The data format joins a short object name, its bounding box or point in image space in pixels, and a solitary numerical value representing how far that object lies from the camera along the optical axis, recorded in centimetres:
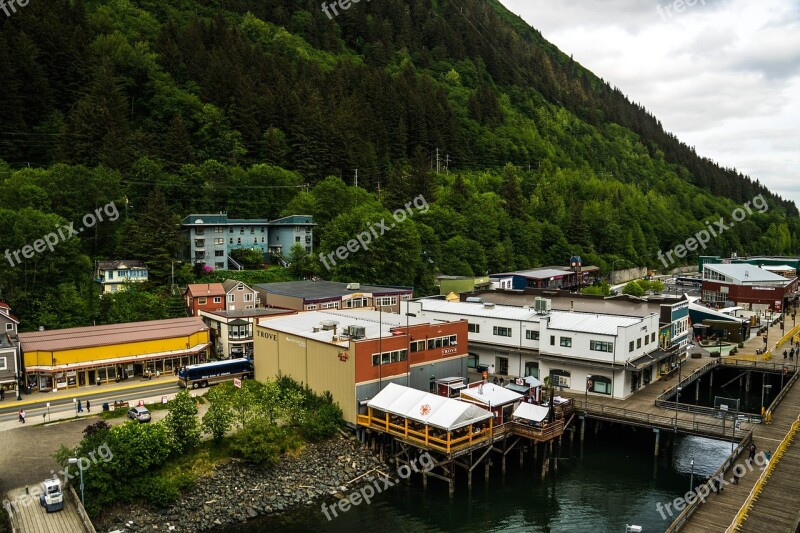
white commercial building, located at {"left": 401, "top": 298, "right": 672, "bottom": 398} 4416
